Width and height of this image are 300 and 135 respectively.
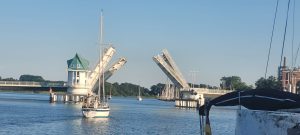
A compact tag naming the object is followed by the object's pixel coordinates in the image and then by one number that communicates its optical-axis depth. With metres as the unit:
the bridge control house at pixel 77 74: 119.37
